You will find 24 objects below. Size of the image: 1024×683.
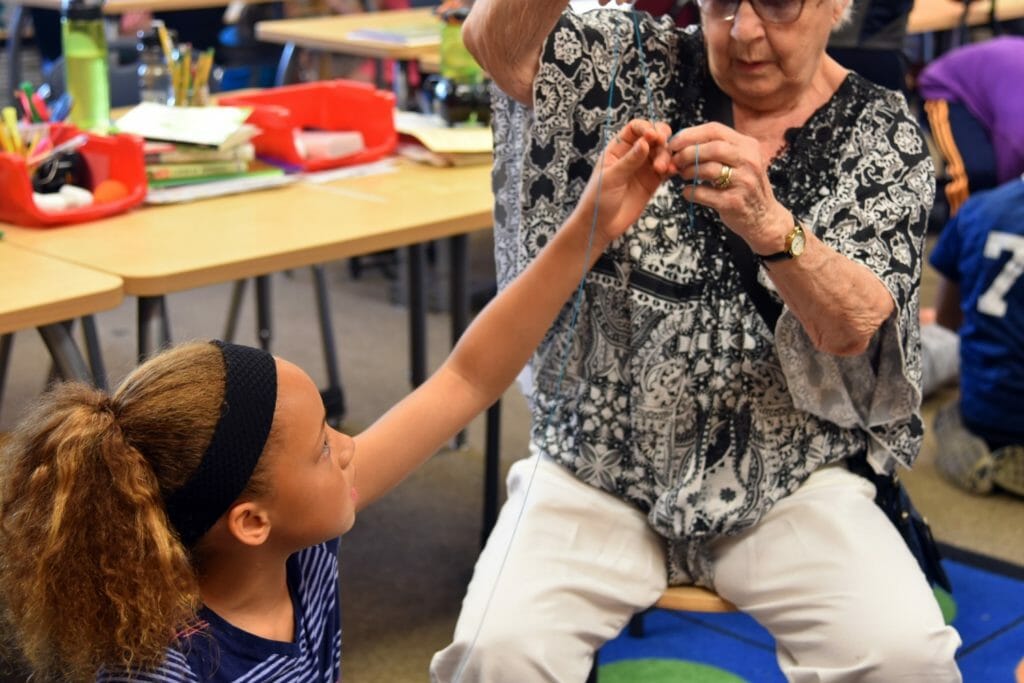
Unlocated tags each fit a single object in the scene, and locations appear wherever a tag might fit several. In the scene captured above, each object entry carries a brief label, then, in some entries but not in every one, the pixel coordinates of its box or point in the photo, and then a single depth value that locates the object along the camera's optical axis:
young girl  1.26
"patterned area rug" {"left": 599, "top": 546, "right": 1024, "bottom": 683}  2.49
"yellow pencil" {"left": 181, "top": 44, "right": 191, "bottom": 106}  2.79
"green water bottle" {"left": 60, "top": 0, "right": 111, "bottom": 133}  2.68
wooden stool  1.88
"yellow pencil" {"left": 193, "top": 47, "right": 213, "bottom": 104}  2.82
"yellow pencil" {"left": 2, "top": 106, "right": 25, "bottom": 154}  2.34
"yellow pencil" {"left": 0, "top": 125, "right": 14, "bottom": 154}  2.33
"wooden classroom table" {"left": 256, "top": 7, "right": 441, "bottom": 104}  4.03
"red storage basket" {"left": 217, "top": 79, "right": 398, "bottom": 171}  2.70
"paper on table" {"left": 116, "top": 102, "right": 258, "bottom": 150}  2.55
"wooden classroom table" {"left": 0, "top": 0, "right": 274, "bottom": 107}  5.22
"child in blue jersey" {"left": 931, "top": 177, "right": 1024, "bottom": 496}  3.04
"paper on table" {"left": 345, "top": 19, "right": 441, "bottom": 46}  4.07
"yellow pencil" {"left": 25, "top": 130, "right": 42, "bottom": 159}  2.35
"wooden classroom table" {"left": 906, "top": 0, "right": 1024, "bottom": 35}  4.85
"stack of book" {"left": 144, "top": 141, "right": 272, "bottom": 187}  2.51
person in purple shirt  3.75
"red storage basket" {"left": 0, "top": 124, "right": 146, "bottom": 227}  2.26
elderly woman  1.78
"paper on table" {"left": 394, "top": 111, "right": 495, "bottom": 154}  2.76
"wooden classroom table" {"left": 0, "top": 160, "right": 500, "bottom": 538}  2.07
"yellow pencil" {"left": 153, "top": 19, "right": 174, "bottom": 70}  2.82
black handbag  1.83
